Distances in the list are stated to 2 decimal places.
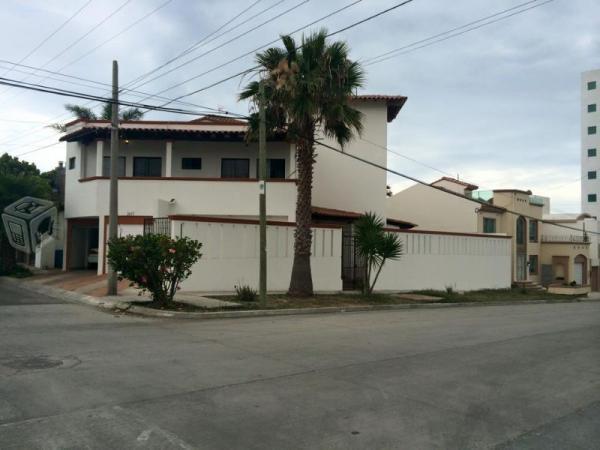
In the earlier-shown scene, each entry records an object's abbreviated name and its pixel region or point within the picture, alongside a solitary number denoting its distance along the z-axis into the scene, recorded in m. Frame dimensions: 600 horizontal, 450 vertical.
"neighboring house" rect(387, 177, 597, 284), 39.94
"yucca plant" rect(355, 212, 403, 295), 20.58
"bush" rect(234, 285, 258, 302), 17.75
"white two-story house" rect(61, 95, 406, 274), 24.83
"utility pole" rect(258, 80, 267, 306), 16.56
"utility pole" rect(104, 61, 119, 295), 17.84
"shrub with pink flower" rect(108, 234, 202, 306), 15.12
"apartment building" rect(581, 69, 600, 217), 91.12
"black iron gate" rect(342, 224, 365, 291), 24.45
